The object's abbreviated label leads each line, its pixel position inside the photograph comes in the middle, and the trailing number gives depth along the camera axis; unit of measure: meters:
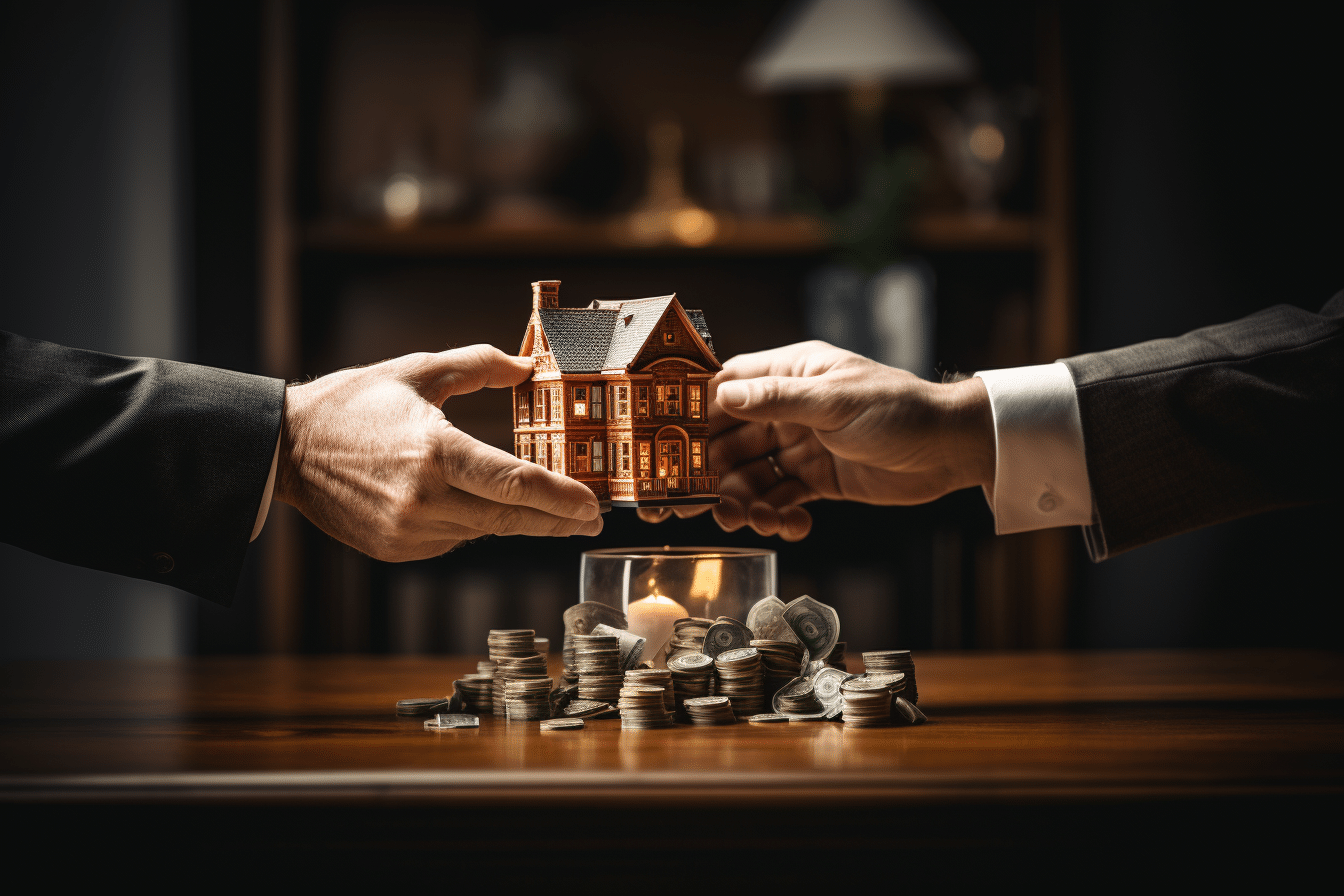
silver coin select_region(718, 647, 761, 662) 1.33
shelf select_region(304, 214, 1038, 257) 2.93
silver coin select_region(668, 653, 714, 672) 1.32
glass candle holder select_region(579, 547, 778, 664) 1.43
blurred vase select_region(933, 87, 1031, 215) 3.04
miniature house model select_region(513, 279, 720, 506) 1.46
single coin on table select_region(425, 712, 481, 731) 1.28
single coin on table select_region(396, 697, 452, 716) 1.39
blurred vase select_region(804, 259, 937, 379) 2.98
